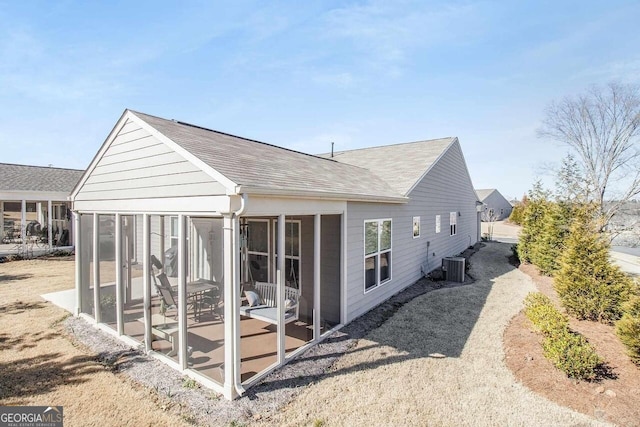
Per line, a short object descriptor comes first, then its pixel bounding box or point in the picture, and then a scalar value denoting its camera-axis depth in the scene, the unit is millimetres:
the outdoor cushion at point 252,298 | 6161
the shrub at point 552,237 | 11953
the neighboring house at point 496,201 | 52644
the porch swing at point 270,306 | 5504
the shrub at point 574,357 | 4652
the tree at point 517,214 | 41691
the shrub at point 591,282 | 7186
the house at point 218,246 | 4496
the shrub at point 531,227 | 13969
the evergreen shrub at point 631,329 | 4984
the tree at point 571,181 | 16891
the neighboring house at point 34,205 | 15633
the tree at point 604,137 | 18438
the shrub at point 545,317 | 5684
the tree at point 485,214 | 35062
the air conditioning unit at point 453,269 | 11180
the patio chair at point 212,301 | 4922
